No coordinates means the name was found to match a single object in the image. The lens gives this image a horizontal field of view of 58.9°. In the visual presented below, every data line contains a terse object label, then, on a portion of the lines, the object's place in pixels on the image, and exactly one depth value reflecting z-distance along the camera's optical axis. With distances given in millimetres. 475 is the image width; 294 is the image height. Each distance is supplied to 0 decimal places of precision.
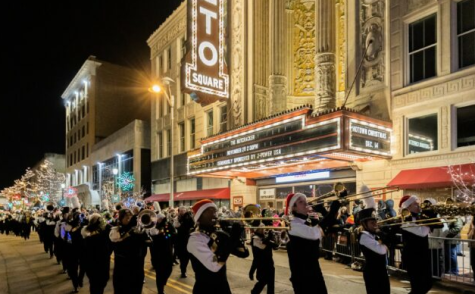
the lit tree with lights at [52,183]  81000
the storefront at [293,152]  15781
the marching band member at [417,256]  6559
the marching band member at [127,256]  6820
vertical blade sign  23422
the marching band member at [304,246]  5434
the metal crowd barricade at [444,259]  9031
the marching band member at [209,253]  4707
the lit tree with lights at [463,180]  13078
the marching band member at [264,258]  7346
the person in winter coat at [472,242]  8507
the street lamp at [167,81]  20709
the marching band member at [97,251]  8359
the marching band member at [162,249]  9016
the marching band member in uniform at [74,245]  9992
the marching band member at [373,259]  5805
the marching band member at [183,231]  11281
